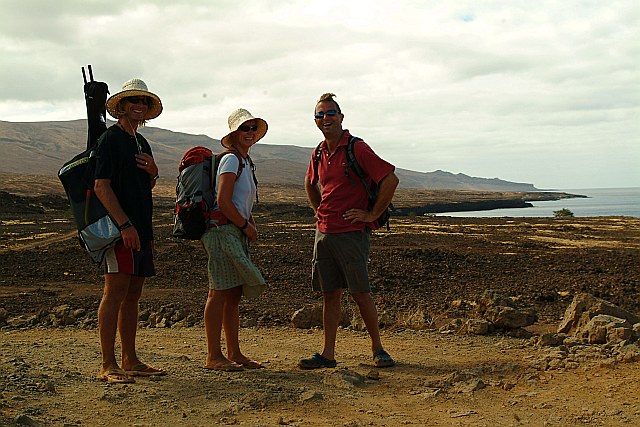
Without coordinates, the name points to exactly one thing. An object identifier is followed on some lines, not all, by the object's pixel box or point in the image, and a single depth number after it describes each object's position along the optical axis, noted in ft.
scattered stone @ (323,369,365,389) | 15.97
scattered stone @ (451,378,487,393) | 15.69
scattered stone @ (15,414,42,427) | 12.26
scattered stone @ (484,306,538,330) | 23.32
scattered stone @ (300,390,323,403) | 14.61
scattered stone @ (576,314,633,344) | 20.03
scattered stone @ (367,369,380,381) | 16.85
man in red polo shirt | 17.54
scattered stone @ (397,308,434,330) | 24.38
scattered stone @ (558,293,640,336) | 22.27
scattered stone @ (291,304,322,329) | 24.77
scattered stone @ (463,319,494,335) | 23.00
